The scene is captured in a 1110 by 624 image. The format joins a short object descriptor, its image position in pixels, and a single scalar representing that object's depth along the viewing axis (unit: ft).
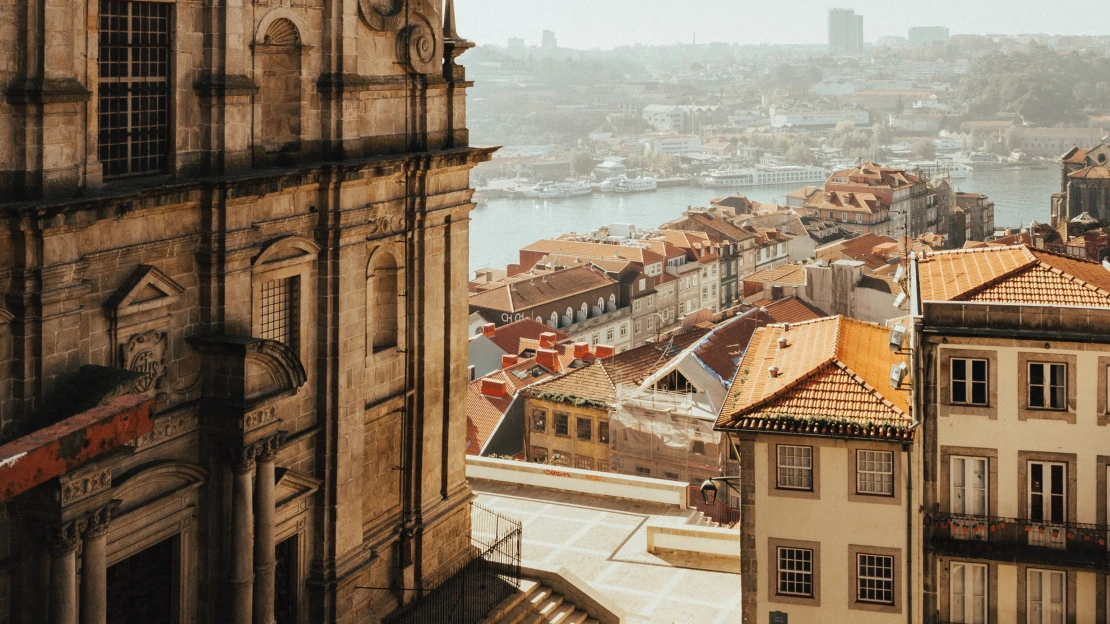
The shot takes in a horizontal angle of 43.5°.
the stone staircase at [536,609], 64.75
